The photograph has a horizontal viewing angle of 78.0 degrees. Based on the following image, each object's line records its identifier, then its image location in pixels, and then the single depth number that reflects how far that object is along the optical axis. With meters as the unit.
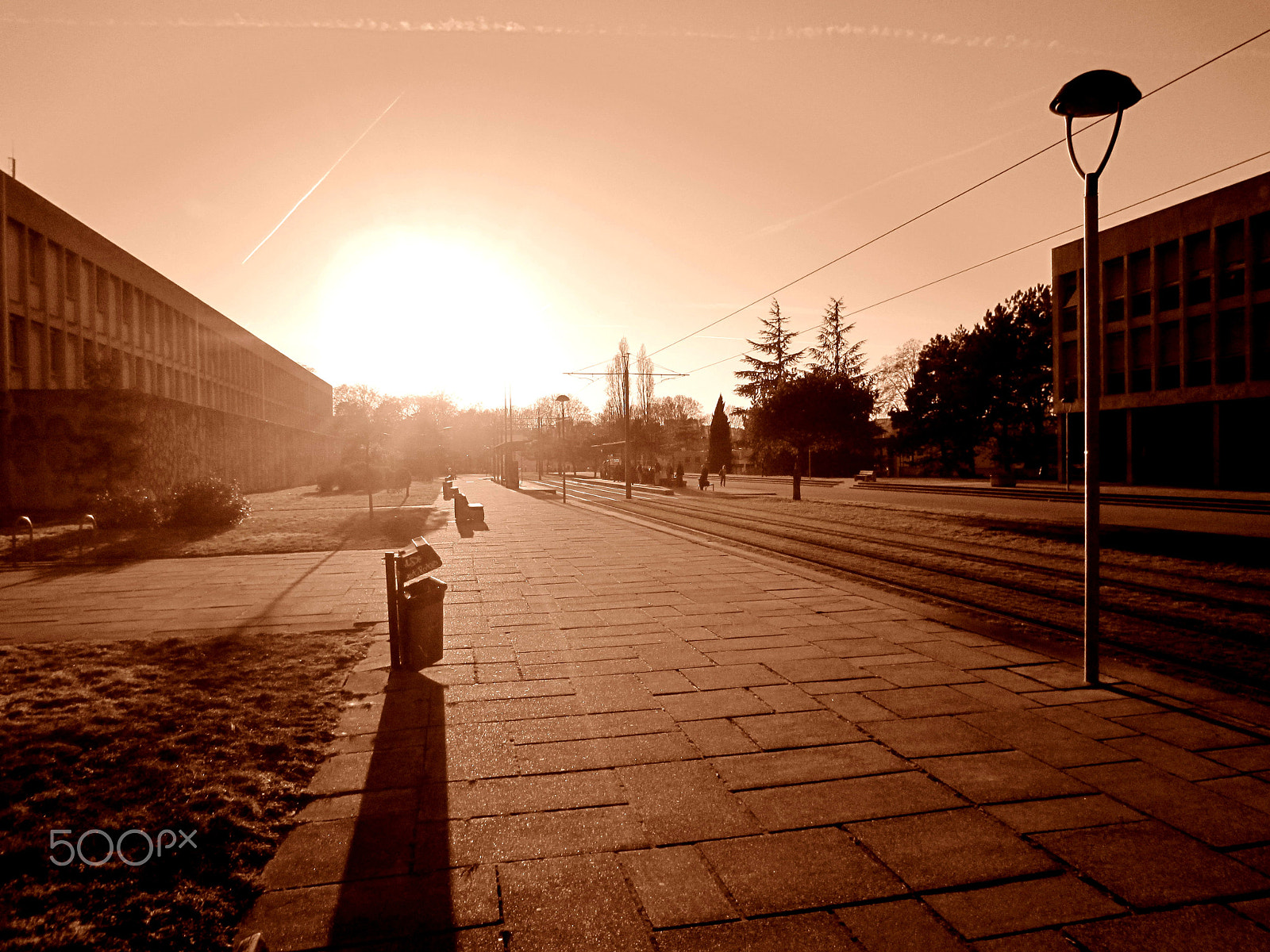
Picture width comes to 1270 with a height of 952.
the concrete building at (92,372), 20.86
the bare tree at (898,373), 72.38
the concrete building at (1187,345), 31.31
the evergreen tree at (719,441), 82.62
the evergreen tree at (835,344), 65.75
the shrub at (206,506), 19.00
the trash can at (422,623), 6.07
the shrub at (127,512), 18.34
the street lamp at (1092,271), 5.31
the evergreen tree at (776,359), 55.47
